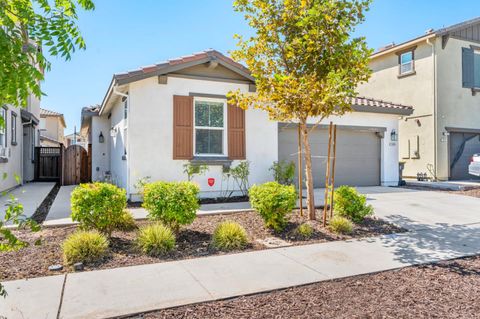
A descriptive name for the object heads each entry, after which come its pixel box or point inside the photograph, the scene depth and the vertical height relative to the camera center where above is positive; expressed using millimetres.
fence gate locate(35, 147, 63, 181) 16062 -225
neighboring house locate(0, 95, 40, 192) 10656 +651
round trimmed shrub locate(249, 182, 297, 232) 6105 -784
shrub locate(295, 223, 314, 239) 6045 -1277
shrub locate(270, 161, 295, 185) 10227 -378
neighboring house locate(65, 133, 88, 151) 47156 +2946
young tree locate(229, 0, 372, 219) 6355 +2097
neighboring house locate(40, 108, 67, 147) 33578 +3705
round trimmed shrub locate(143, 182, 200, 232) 5531 -700
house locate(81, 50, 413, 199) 9125 +968
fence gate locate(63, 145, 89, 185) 14461 -229
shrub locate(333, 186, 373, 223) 6930 -940
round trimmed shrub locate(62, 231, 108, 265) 4539 -1188
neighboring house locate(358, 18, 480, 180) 15656 +2935
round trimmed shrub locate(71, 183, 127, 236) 5195 -694
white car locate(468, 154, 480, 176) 14320 -299
